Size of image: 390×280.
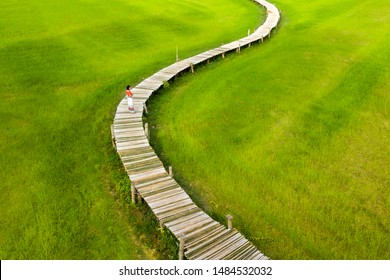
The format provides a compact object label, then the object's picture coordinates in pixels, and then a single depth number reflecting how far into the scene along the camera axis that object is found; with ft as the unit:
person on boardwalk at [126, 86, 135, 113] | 70.20
